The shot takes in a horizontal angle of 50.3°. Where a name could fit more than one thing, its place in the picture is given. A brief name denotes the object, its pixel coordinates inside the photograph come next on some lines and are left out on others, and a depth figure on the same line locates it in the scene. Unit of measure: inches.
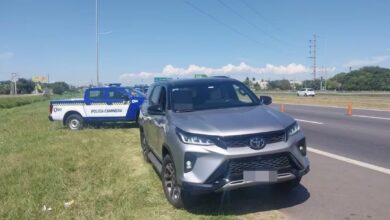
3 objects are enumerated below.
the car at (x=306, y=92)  2667.3
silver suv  192.9
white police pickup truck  637.9
